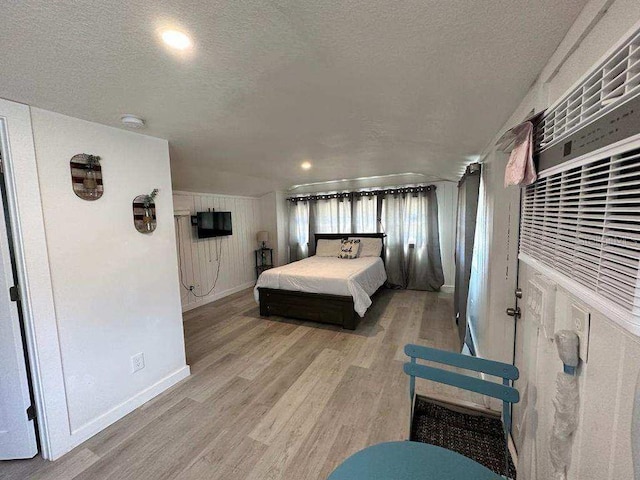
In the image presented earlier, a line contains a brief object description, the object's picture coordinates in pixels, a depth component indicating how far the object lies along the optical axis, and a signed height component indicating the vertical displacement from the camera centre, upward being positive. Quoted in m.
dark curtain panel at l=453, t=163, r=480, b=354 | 2.30 -0.26
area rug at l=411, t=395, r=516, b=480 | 1.35 -1.25
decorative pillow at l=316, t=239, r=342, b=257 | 5.01 -0.61
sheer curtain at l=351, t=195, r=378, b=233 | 5.14 +0.06
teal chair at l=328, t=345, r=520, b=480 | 0.81 -0.83
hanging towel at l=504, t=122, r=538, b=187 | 1.07 +0.23
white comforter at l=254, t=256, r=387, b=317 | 3.19 -0.83
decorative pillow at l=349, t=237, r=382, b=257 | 4.85 -0.59
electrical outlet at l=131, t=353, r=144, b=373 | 1.95 -1.09
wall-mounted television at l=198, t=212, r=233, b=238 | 4.27 -0.07
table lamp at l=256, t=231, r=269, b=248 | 5.48 -0.37
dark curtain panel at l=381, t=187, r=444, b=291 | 4.72 -0.47
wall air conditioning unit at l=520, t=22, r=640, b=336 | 0.51 +0.06
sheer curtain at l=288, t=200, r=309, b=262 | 5.71 -0.24
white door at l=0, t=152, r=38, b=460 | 1.45 -0.91
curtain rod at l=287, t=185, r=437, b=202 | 4.72 +0.48
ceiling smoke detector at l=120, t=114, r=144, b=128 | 1.62 +0.67
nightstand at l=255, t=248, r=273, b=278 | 5.62 -0.90
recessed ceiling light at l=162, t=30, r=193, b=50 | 0.90 +0.67
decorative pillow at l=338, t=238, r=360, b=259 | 4.74 -0.59
